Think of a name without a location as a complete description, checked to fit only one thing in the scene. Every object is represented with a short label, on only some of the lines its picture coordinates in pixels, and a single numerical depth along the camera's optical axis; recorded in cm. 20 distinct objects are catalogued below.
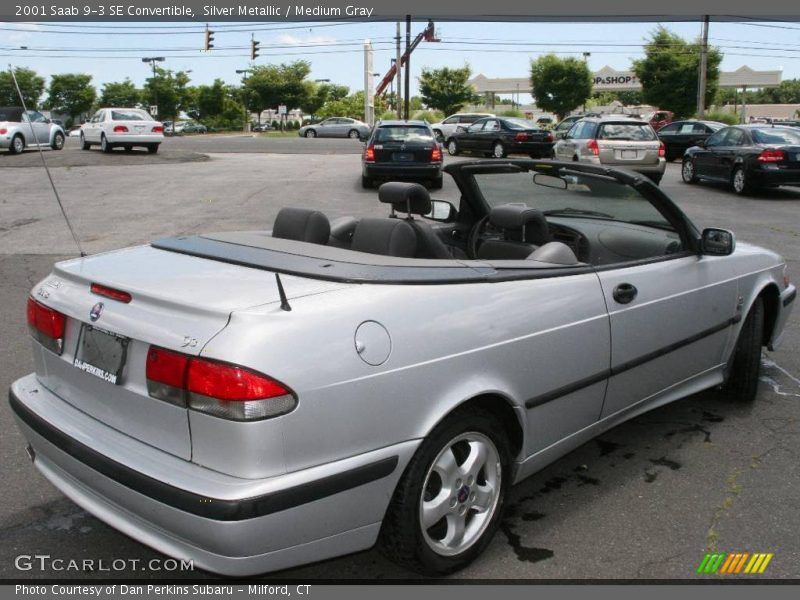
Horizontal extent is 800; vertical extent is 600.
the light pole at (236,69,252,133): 7244
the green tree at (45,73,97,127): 8075
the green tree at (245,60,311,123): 7100
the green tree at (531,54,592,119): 6172
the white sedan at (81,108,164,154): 2519
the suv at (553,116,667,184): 1734
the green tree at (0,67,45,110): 5666
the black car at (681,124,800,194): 1593
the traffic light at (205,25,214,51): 3914
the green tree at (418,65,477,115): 6519
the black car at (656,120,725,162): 2634
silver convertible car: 234
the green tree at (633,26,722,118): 4947
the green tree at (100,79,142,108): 8169
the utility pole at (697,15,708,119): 4166
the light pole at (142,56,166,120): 7436
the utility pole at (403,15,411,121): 4664
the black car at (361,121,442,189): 1664
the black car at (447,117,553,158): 2512
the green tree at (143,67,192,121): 7825
